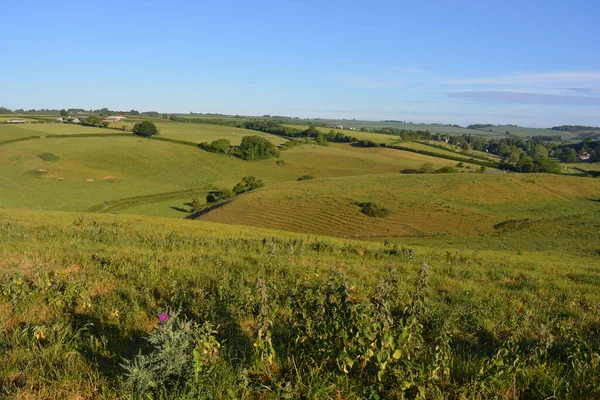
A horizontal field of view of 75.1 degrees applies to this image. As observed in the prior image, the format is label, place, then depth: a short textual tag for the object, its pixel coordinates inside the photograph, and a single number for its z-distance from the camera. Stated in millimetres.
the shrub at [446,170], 85812
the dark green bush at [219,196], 73312
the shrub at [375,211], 48688
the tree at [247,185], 75938
